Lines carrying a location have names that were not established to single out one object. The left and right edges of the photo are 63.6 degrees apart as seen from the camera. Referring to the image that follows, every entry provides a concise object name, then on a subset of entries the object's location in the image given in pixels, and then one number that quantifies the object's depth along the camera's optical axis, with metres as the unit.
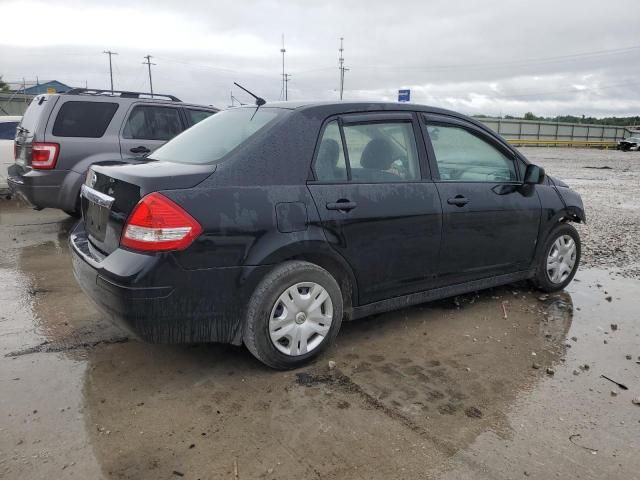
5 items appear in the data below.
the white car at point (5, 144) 9.26
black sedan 2.91
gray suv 6.71
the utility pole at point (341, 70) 48.86
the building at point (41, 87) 44.64
